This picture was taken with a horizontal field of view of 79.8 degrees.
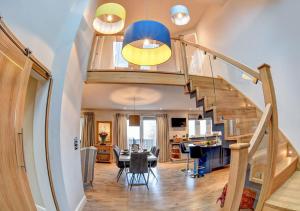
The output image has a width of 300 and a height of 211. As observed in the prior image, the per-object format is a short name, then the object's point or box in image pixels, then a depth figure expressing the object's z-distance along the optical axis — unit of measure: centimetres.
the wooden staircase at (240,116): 210
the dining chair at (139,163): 448
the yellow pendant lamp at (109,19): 224
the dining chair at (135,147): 616
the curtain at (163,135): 878
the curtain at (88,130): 845
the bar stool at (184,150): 650
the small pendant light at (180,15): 270
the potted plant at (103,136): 845
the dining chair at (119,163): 520
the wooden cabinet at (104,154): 834
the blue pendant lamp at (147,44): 186
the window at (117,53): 493
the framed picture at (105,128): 872
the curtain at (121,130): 869
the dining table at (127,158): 496
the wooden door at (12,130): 158
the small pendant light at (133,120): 667
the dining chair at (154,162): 535
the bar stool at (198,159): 554
